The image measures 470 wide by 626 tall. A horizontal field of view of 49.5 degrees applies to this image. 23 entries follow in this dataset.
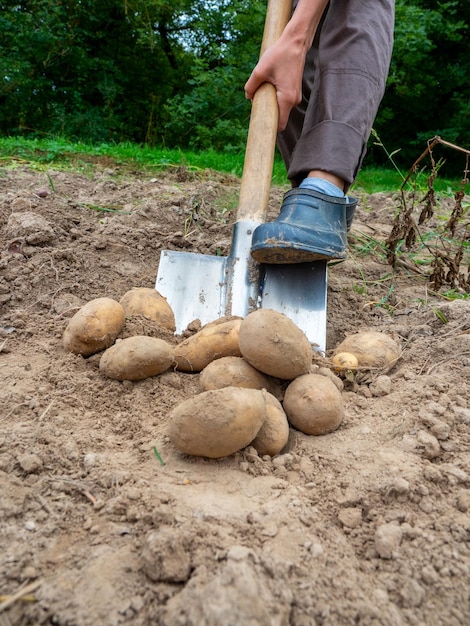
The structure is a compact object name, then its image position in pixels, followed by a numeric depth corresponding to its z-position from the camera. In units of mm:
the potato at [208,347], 535
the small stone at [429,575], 318
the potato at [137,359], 521
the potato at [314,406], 472
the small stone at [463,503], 369
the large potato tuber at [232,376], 486
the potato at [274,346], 483
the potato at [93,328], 561
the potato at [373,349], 565
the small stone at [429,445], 431
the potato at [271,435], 449
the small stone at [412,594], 307
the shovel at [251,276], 662
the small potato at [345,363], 556
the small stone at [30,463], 395
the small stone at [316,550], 331
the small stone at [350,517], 369
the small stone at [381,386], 540
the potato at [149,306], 619
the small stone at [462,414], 464
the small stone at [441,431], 446
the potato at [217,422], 407
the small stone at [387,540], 340
